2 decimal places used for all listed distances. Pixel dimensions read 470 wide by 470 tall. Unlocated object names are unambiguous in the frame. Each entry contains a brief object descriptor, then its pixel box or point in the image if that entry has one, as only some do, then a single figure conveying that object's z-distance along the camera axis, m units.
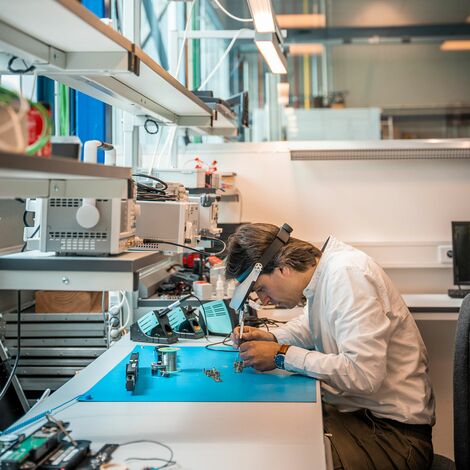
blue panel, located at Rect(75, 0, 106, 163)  3.08
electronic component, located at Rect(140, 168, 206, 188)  3.05
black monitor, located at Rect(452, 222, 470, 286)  3.77
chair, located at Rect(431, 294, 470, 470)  1.90
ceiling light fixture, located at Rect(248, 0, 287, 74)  2.62
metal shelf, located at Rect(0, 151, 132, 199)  1.41
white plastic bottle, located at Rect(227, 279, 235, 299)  3.08
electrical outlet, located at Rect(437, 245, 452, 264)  4.00
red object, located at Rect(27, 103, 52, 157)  1.21
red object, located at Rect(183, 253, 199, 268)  3.64
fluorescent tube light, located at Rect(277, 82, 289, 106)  4.94
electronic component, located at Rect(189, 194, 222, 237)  2.81
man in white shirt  2.00
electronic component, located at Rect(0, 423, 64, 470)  1.30
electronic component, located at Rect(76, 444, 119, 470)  1.38
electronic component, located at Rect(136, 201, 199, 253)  2.31
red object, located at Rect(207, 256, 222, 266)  2.99
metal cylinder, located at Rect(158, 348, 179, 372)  2.15
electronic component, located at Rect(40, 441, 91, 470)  1.34
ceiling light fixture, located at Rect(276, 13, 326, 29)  7.43
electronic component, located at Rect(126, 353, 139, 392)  1.94
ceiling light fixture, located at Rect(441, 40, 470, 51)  7.50
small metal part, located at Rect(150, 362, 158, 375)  2.14
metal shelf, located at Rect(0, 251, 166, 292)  1.55
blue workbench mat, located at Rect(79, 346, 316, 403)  1.89
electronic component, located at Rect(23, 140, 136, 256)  1.63
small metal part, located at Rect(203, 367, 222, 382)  2.08
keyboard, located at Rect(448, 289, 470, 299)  3.75
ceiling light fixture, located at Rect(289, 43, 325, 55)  7.30
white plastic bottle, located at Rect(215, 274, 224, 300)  3.04
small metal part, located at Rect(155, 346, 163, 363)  2.21
